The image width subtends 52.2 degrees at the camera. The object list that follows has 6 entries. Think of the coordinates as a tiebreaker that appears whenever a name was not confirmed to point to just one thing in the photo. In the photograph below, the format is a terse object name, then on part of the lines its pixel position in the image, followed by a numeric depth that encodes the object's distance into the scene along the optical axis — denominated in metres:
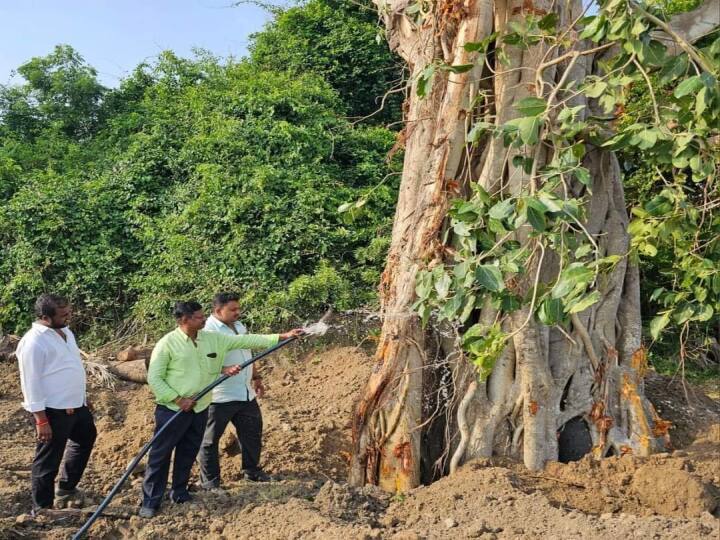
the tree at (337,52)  13.94
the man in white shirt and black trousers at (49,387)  5.04
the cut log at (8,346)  9.03
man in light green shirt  5.01
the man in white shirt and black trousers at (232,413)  5.68
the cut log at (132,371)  8.52
